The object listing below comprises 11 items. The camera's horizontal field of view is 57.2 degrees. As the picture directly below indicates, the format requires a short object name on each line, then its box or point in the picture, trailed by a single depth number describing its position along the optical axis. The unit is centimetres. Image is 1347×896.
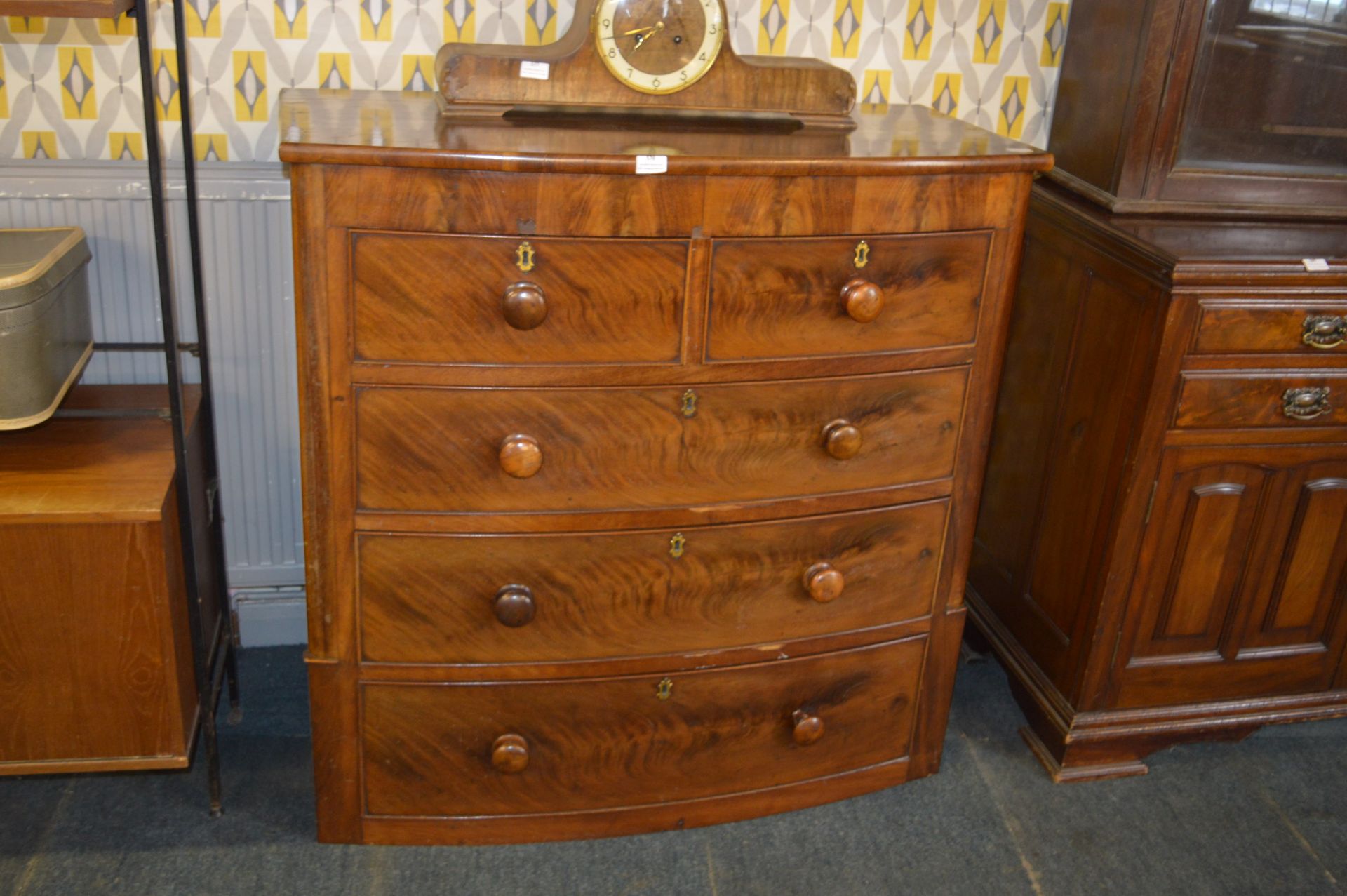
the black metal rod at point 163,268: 168
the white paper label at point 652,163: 162
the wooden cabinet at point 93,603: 188
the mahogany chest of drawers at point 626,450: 166
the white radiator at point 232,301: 215
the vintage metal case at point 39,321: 182
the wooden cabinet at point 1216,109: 208
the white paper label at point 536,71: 182
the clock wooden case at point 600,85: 182
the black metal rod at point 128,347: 222
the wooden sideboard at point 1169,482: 201
